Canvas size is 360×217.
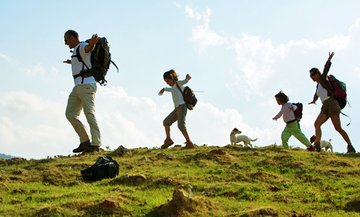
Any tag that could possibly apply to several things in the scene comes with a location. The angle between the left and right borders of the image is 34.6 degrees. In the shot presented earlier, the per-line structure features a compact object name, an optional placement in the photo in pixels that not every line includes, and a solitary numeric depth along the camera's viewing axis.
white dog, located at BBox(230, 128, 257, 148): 17.05
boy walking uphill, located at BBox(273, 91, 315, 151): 14.76
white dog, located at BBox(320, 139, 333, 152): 17.72
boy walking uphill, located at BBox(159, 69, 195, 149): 14.59
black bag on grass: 9.84
